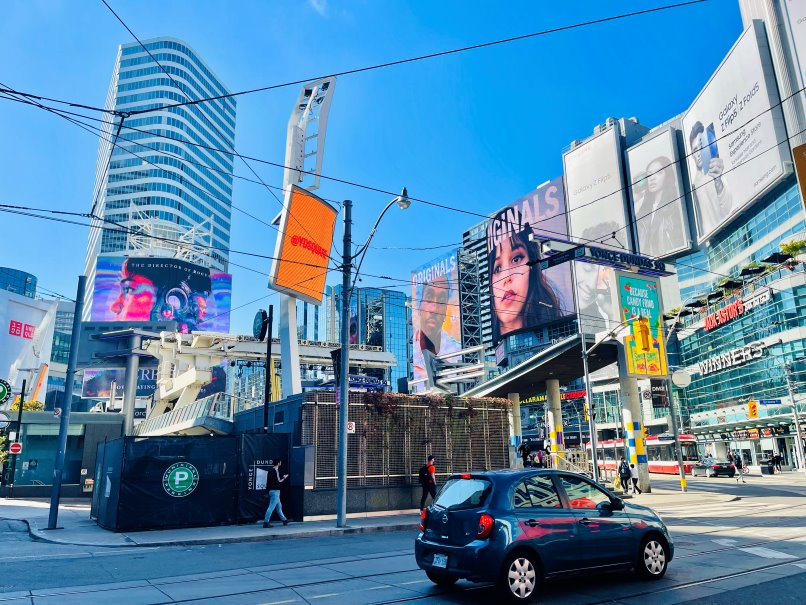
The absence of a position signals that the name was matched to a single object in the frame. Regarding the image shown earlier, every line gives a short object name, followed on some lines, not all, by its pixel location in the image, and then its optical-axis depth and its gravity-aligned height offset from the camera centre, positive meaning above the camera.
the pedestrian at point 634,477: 29.28 -1.21
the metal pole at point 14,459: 33.62 +0.60
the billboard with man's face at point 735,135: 67.06 +37.16
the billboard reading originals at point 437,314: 133.00 +31.37
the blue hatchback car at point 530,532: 7.16 -0.94
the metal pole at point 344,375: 16.19 +2.36
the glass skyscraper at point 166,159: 148.00 +74.75
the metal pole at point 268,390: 21.67 +2.68
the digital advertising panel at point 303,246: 24.22 +8.50
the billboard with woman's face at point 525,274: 106.25 +31.59
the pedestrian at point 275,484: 16.27 -0.55
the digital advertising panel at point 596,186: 101.75 +44.57
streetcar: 54.56 -0.14
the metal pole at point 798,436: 52.06 +0.86
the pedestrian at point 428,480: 17.77 -0.62
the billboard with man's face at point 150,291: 113.25 +31.97
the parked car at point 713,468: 48.56 -1.49
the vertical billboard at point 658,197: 93.00 +38.36
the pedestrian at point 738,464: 41.99 -1.13
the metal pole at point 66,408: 17.35 +1.75
